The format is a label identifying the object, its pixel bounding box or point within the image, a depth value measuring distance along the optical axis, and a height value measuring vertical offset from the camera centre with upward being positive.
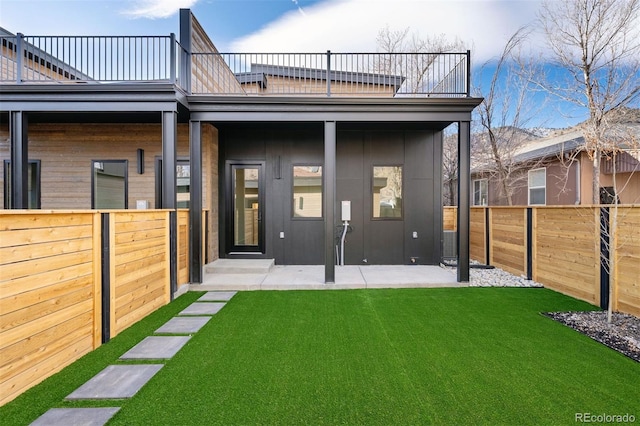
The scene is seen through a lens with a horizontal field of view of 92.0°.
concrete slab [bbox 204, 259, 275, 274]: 5.88 -1.08
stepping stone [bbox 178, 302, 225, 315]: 3.97 -1.30
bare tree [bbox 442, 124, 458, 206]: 12.32 +1.95
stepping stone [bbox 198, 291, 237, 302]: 4.51 -1.29
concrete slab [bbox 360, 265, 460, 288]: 5.19 -1.19
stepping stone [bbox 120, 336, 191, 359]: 2.78 -1.30
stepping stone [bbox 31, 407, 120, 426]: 1.88 -1.29
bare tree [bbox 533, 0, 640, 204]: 6.54 +3.48
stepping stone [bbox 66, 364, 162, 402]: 2.18 -1.30
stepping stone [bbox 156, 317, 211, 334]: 3.37 -1.30
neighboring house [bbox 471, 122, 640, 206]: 8.15 +1.09
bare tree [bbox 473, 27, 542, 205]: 9.79 +3.12
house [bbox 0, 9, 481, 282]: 4.75 +1.26
